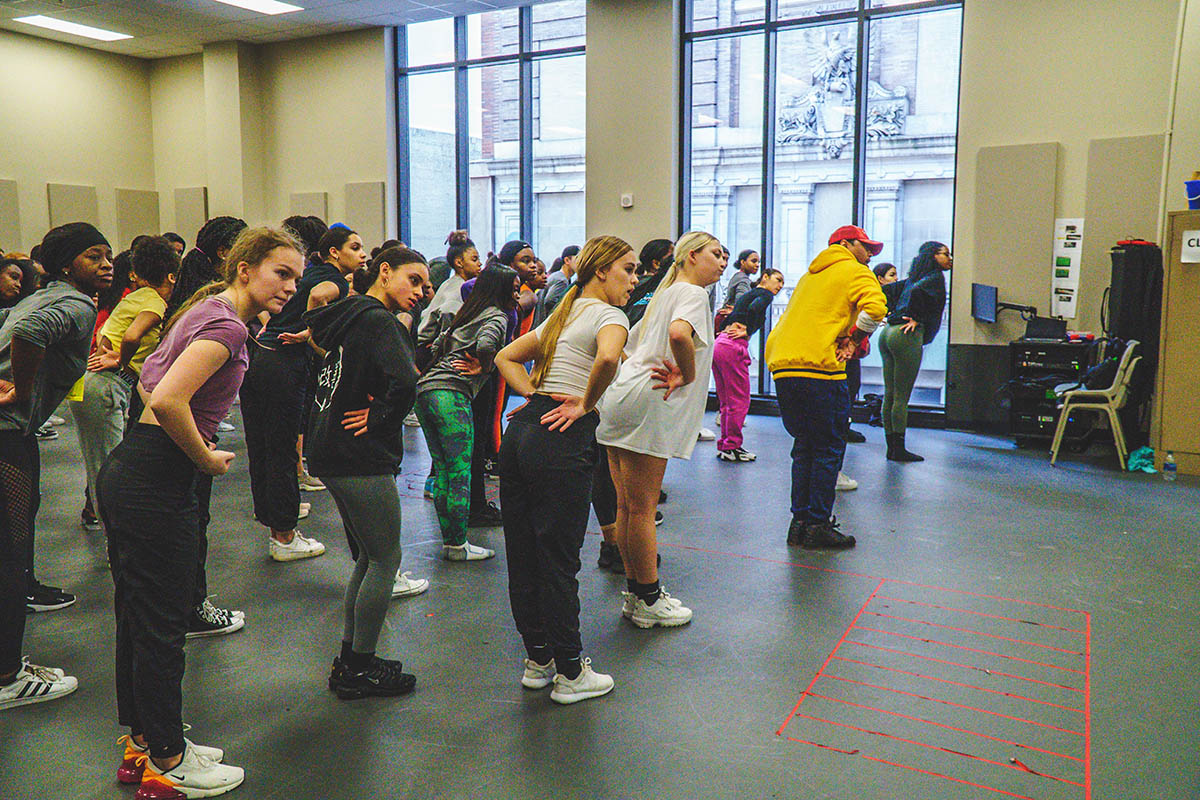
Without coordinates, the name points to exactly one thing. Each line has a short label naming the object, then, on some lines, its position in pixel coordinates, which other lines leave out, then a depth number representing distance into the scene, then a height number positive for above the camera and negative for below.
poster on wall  7.70 -0.07
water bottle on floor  6.53 -1.47
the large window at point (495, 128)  10.73 +1.59
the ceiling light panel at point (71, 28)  10.90 +2.80
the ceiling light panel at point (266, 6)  10.19 +2.82
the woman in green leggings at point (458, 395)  4.30 -0.65
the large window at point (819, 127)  8.87 +1.35
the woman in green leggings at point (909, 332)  6.74 -0.55
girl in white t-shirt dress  3.31 -0.51
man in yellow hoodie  4.43 -0.49
